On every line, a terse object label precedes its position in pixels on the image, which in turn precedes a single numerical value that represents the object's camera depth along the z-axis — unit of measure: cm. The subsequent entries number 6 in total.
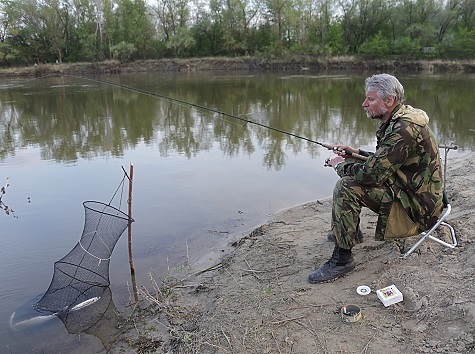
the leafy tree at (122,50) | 4566
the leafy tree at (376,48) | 3906
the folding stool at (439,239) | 347
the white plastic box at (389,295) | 315
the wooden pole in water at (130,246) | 446
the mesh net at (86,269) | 430
